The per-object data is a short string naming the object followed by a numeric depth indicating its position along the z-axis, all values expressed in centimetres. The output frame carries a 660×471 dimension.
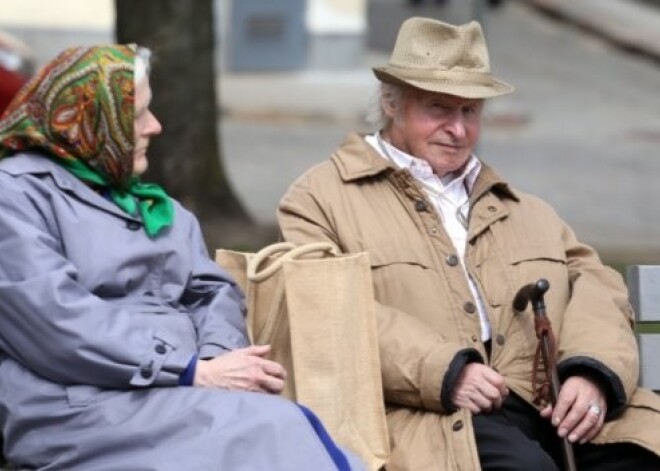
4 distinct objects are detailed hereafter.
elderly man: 909
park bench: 1018
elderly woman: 813
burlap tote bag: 883
